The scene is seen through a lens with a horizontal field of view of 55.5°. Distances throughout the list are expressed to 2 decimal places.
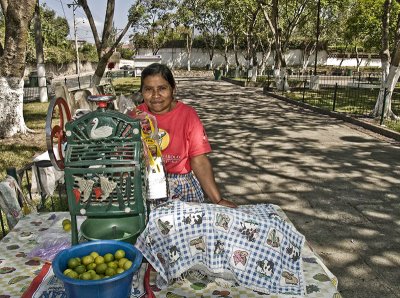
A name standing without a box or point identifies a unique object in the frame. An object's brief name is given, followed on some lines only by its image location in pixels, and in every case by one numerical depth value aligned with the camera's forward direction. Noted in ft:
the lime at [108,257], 6.16
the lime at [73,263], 5.98
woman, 9.54
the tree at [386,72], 39.01
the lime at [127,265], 5.91
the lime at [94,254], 6.24
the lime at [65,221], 9.00
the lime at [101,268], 5.88
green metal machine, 6.70
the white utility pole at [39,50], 55.01
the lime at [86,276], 5.62
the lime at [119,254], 6.20
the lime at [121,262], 5.97
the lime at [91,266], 5.99
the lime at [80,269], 5.85
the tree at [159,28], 181.98
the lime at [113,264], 5.94
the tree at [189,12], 158.30
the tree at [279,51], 71.44
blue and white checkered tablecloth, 6.82
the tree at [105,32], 41.42
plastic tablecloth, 6.98
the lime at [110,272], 5.76
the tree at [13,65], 28.14
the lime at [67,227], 8.82
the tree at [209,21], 150.70
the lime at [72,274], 5.67
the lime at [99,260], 6.04
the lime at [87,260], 6.07
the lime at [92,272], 5.71
